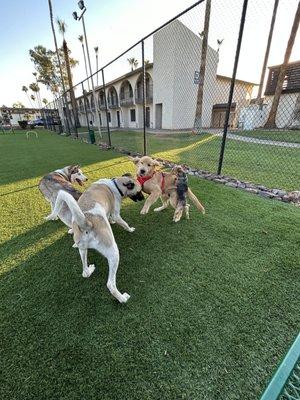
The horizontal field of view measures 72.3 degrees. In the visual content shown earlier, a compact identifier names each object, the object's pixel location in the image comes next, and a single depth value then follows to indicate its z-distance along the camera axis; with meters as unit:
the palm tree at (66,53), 20.25
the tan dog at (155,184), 3.06
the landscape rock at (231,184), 4.52
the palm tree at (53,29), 18.18
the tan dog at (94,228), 1.68
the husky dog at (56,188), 2.41
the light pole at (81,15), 10.45
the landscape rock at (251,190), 4.13
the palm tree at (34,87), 60.80
